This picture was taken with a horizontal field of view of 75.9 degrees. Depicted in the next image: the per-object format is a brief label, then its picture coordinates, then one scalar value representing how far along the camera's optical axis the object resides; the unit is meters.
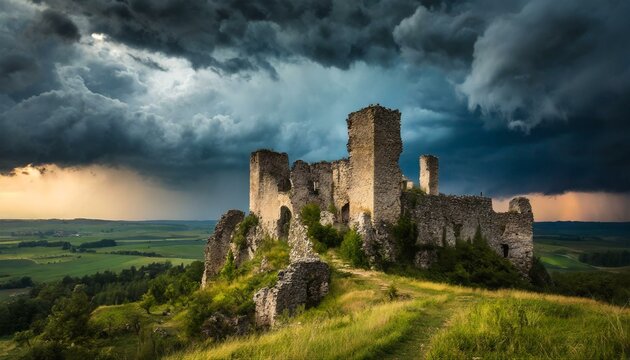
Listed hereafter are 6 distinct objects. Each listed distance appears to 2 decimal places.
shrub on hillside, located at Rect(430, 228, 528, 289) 24.75
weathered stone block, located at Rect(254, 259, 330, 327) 16.89
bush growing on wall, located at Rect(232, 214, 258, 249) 37.62
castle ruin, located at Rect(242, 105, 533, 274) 24.30
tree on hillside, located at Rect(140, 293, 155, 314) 47.22
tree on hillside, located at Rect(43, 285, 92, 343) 24.77
